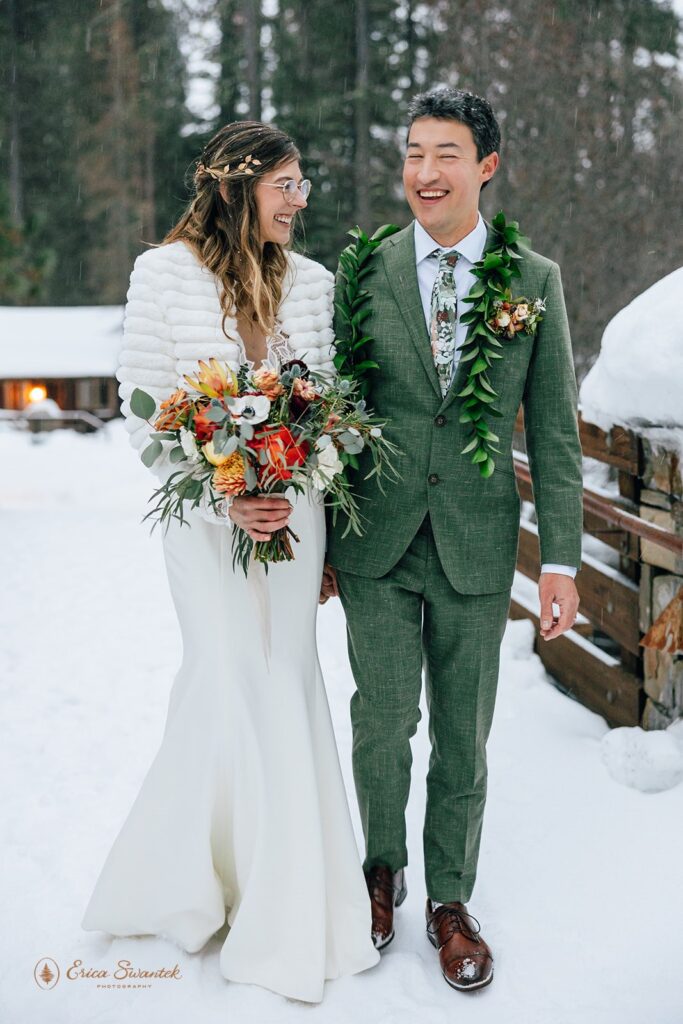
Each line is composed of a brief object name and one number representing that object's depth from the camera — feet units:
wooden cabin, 97.96
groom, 8.67
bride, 8.50
